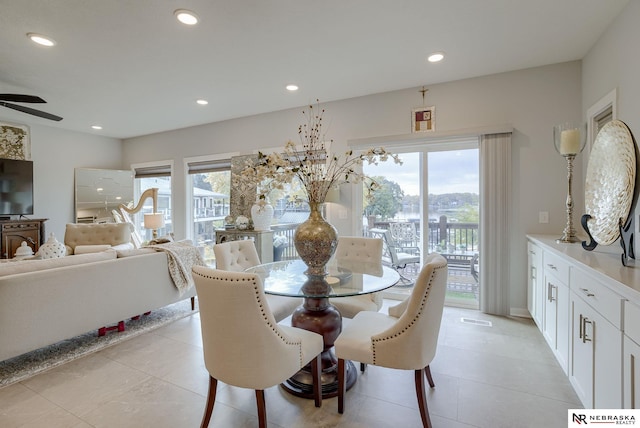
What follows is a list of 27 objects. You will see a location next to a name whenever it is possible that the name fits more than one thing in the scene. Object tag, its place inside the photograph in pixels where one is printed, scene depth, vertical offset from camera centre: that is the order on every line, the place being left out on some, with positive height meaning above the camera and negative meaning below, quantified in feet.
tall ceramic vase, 7.17 -0.67
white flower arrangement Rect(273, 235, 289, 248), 15.94 -1.55
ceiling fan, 9.48 +3.65
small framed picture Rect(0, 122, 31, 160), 16.01 +3.93
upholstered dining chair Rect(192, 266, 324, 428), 4.68 -2.05
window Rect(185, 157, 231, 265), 18.56 +0.52
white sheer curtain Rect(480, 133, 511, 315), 11.06 -0.29
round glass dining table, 6.45 -1.69
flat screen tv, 15.52 +1.41
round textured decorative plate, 6.66 +0.70
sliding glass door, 12.26 -0.02
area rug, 7.67 -3.98
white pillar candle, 8.80 +2.00
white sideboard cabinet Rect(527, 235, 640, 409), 4.18 -1.99
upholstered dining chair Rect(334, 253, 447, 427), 5.23 -2.33
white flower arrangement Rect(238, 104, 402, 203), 7.03 +0.91
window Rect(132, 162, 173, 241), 19.81 +1.75
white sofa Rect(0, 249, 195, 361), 7.14 -2.25
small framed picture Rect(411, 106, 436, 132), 12.17 +3.72
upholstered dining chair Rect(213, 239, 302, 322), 8.14 -1.51
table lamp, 16.11 -0.45
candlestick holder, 8.62 +1.79
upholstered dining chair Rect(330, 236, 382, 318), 8.24 -1.51
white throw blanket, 10.89 -1.78
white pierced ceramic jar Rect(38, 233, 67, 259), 11.47 -1.40
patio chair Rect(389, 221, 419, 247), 13.16 -0.98
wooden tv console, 15.06 -1.09
